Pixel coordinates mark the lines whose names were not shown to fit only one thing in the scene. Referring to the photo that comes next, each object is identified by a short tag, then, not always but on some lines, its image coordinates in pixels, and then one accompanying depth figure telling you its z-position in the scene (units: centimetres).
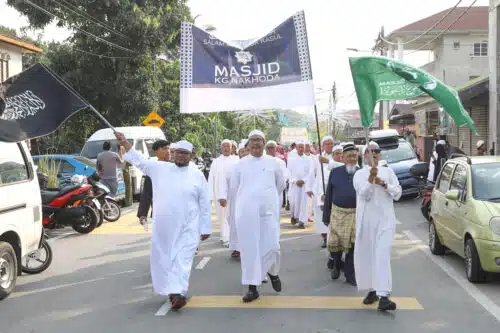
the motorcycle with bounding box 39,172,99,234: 1154
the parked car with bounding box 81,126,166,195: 1873
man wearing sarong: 741
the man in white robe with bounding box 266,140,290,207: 1116
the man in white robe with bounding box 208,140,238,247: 1081
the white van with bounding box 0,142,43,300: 699
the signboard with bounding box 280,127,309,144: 5259
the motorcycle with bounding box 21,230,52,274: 847
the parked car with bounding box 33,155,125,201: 1581
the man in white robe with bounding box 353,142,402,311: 620
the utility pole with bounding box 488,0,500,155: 1944
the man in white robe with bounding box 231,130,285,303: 700
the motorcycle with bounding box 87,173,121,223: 1282
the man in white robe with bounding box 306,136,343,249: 985
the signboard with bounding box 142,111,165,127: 2238
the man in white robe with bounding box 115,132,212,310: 642
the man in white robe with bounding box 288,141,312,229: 1300
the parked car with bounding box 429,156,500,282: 718
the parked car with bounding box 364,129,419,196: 1784
